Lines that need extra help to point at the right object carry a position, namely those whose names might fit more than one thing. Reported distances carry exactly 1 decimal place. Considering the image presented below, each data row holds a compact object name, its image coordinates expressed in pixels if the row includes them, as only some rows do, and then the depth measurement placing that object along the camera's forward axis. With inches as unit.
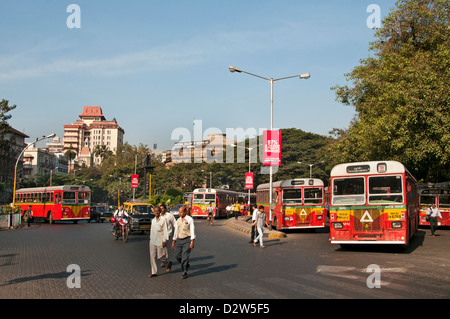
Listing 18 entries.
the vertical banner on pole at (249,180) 1552.7
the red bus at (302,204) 941.8
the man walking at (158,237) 446.3
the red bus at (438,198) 1056.8
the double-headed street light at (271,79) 1123.5
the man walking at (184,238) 413.1
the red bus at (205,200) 1674.5
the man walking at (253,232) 780.3
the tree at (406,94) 840.9
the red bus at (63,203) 1391.5
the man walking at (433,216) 879.1
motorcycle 779.0
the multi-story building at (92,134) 7381.9
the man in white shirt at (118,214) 812.0
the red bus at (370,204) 582.2
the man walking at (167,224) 456.4
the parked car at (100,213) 1697.0
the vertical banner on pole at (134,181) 2138.8
